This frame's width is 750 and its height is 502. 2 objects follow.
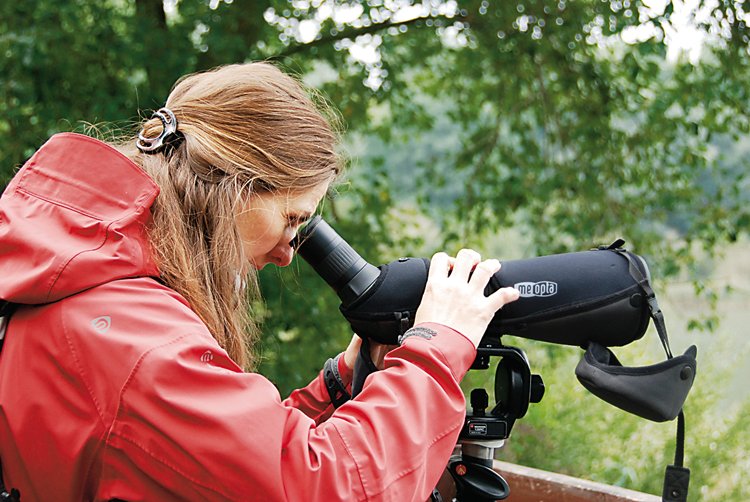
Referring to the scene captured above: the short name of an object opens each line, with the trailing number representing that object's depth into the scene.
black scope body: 1.46
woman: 1.05
